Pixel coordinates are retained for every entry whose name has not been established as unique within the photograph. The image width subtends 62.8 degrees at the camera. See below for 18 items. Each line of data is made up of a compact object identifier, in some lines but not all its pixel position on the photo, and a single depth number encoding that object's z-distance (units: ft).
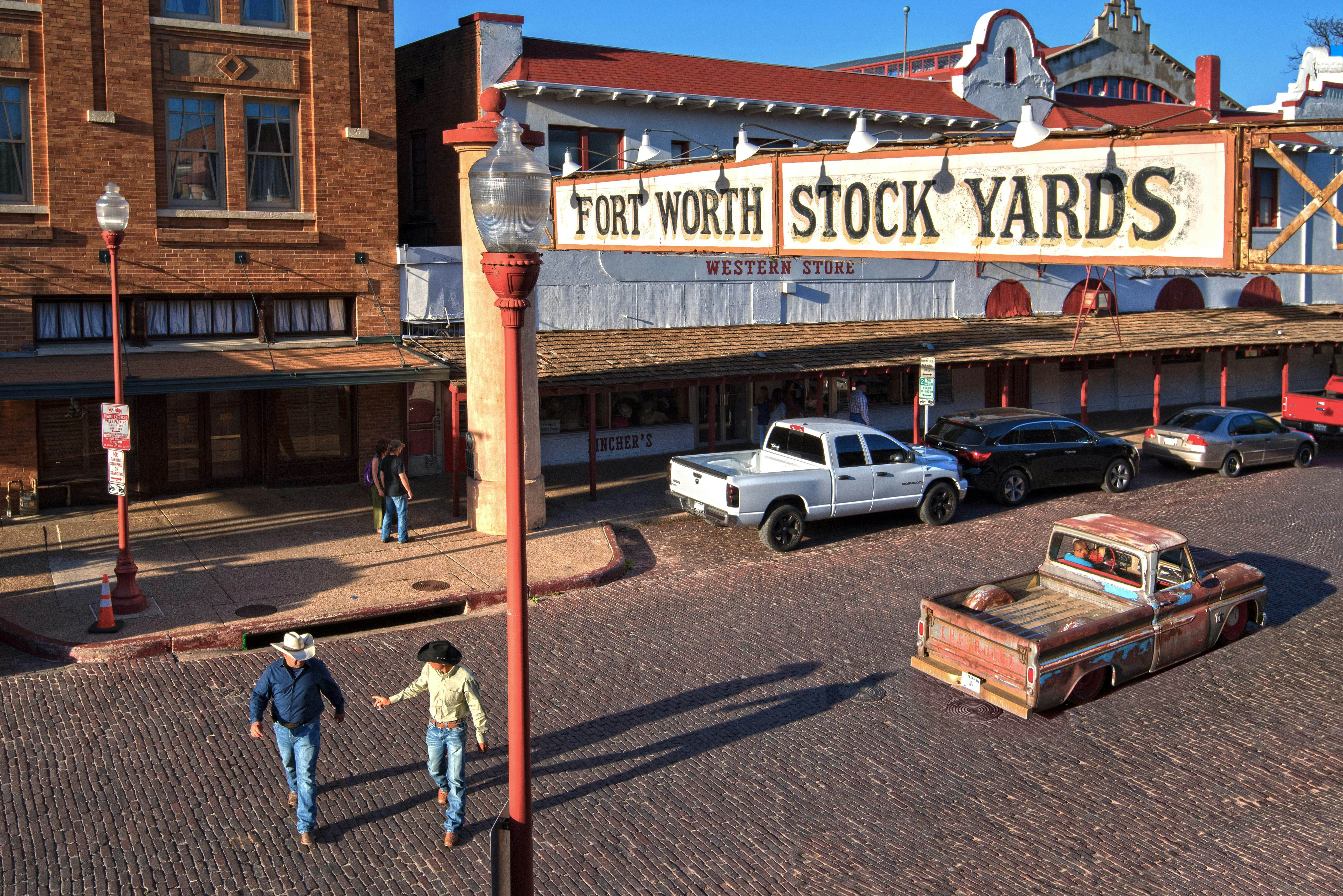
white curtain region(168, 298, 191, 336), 63.87
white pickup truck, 52.65
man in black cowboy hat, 25.94
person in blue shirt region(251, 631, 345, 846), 25.67
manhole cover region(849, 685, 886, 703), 35.09
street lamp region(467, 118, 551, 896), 18.88
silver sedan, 72.38
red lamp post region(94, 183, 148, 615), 42.65
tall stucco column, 56.39
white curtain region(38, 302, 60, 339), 60.49
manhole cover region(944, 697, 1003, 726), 33.83
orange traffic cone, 40.37
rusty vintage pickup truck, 33.06
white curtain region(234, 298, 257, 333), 65.72
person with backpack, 54.29
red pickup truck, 82.99
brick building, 59.26
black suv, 63.57
